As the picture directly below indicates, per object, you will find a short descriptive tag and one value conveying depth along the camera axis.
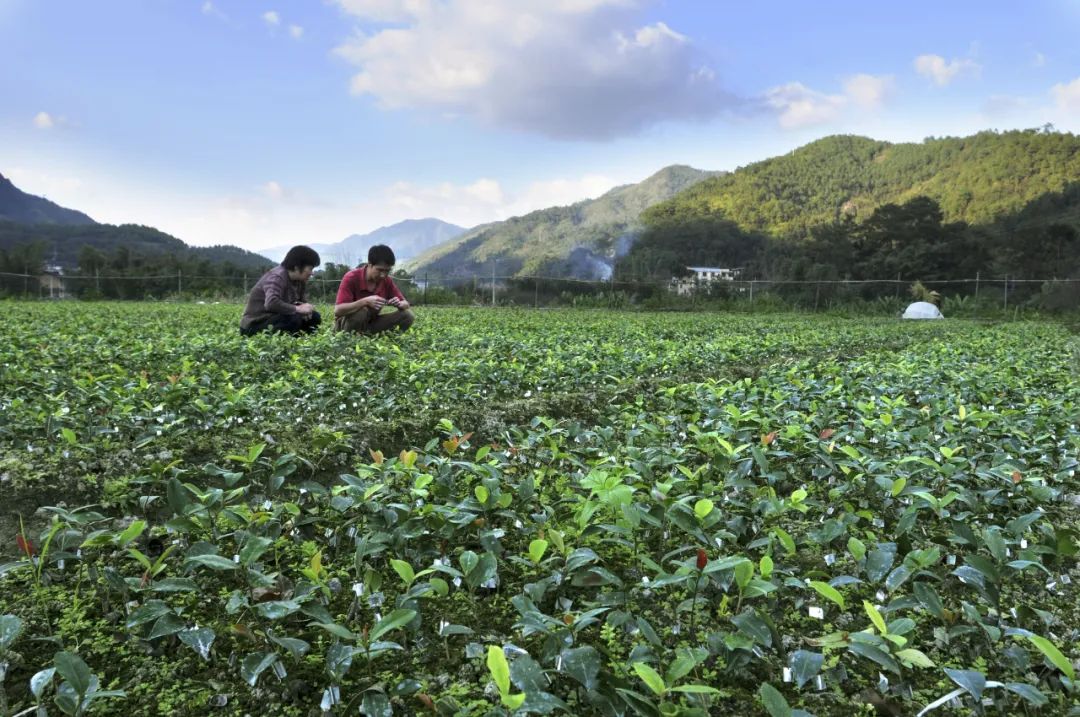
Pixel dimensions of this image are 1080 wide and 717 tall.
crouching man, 6.37
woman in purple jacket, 6.07
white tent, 20.00
